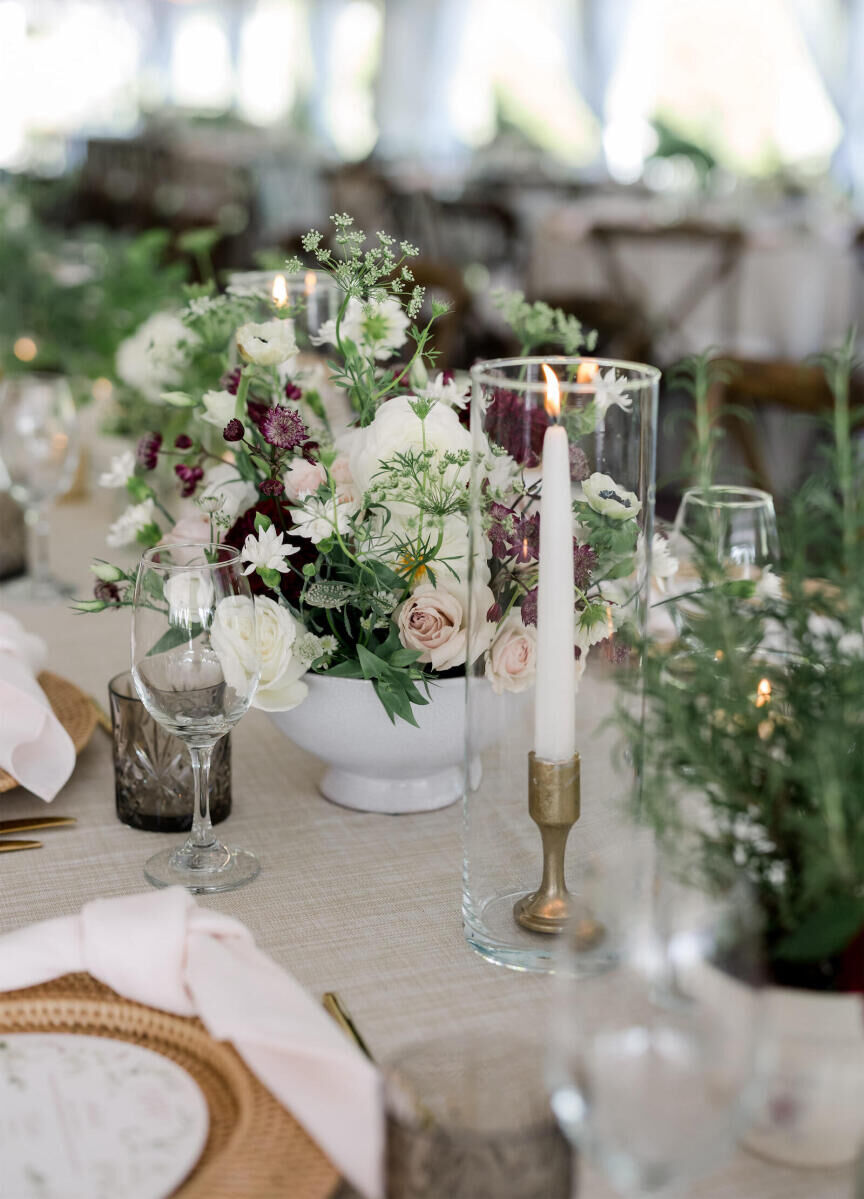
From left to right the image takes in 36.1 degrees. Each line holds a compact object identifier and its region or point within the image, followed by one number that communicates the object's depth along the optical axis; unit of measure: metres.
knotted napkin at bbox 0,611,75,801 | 0.83
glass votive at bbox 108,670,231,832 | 0.81
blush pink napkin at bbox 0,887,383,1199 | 0.50
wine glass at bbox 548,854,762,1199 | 0.41
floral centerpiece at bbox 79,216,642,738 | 0.66
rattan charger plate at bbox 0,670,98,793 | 0.92
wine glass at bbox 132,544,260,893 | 0.70
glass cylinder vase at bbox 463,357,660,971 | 0.63
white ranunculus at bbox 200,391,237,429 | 0.86
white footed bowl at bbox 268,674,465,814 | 0.79
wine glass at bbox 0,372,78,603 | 1.34
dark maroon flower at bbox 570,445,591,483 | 0.64
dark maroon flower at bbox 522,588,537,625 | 0.67
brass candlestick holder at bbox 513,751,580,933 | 0.65
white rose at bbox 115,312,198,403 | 1.18
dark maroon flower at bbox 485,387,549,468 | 0.63
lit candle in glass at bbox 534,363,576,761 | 0.61
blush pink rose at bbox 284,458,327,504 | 0.77
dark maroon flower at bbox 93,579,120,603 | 0.88
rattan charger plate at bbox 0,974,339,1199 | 0.48
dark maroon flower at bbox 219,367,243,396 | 0.95
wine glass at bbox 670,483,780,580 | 0.91
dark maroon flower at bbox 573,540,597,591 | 0.66
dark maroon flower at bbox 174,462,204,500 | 0.94
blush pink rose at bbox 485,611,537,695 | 0.66
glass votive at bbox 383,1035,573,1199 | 0.43
